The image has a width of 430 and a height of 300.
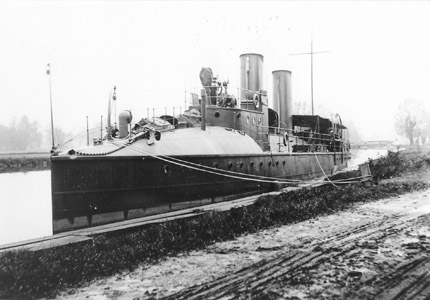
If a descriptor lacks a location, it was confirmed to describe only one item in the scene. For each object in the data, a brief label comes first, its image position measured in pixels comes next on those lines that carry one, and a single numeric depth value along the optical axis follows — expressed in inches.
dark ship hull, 288.2
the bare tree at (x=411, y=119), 2066.8
